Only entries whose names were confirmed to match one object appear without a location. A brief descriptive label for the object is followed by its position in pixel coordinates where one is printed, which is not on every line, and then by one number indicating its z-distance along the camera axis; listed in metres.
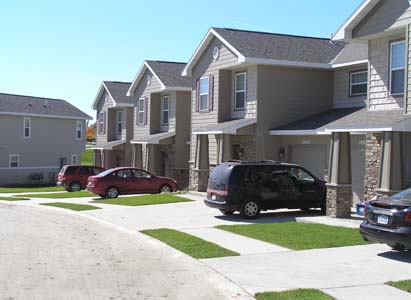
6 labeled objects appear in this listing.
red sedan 27.17
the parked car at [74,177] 34.12
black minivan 17.86
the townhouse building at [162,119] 33.44
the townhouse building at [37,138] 48.03
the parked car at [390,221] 10.70
